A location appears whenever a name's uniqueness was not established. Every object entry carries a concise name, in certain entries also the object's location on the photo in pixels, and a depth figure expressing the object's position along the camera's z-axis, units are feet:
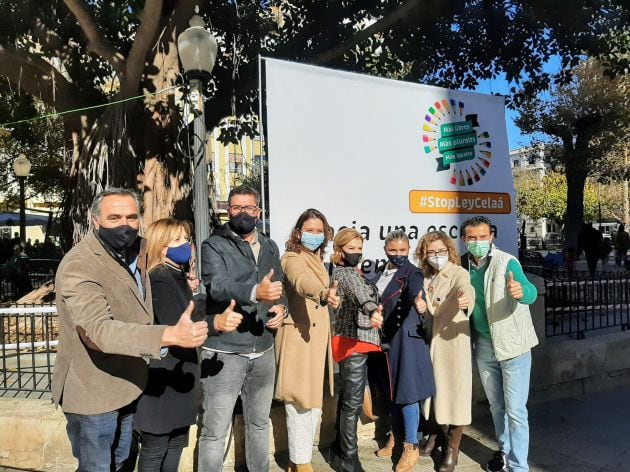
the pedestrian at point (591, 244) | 47.37
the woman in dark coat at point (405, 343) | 11.71
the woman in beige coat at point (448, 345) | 12.17
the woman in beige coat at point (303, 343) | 11.06
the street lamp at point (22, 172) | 44.19
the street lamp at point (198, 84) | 14.96
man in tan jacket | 6.89
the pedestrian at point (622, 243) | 62.08
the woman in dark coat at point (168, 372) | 8.46
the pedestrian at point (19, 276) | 38.68
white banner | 13.48
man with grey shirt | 9.87
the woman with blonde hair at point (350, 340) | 11.44
